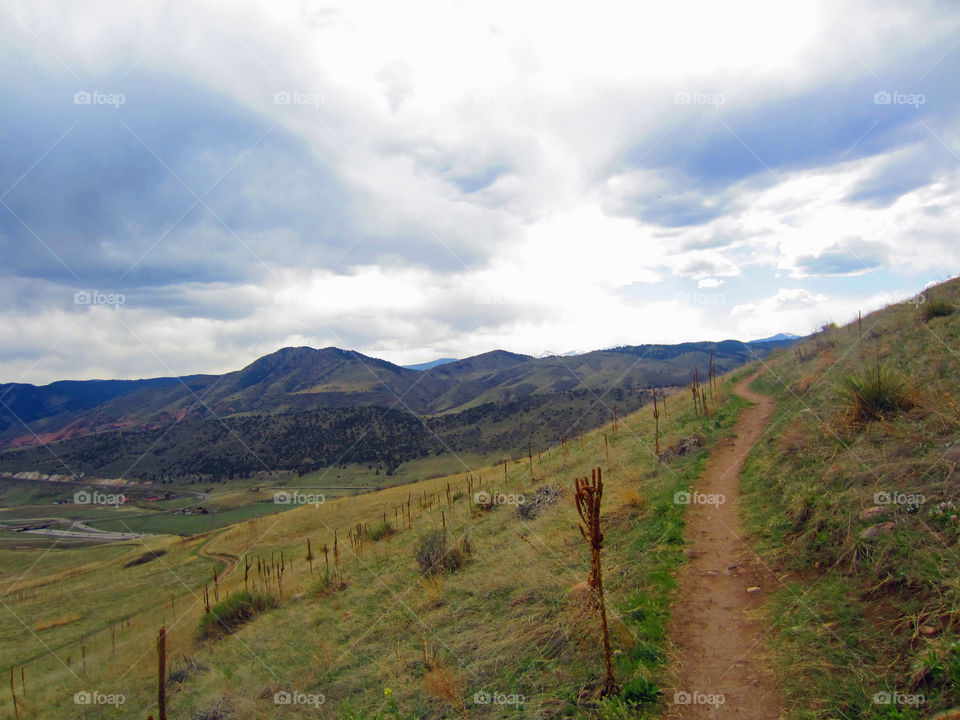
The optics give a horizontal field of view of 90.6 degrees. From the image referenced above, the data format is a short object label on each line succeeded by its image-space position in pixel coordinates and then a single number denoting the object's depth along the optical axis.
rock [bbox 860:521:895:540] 5.55
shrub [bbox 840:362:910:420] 8.25
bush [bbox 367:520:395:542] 18.72
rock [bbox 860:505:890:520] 5.82
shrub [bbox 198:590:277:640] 13.83
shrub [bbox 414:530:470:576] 10.98
